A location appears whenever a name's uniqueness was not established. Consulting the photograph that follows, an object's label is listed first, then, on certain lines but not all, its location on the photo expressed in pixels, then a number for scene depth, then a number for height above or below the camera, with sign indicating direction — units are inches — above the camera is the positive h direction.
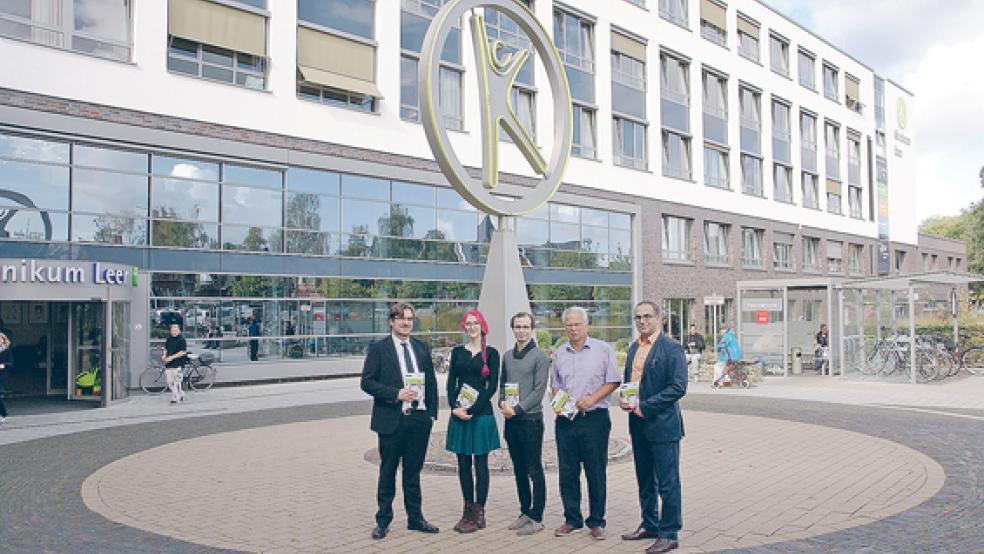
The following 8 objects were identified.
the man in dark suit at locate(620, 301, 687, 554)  214.7 -29.0
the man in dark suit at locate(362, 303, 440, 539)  231.0 -29.1
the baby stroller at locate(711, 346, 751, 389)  744.3 -65.7
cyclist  621.9 -37.3
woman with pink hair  233.6 -30.7
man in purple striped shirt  225.1 -32.5
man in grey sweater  232.8 -33.3
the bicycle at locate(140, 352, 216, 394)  696.4 -57.4
